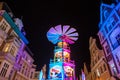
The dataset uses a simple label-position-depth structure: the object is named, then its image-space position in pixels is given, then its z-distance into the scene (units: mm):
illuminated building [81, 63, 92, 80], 33750
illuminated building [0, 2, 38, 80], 22136
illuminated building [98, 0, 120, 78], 20880
